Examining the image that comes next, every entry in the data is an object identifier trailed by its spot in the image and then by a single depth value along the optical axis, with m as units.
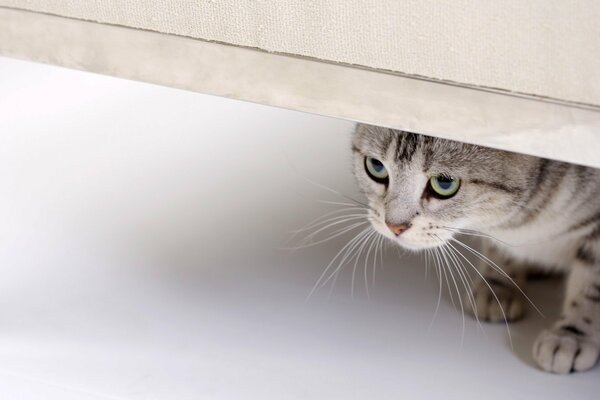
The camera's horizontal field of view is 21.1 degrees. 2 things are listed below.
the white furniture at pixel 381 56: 0.71
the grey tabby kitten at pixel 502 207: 0.83
